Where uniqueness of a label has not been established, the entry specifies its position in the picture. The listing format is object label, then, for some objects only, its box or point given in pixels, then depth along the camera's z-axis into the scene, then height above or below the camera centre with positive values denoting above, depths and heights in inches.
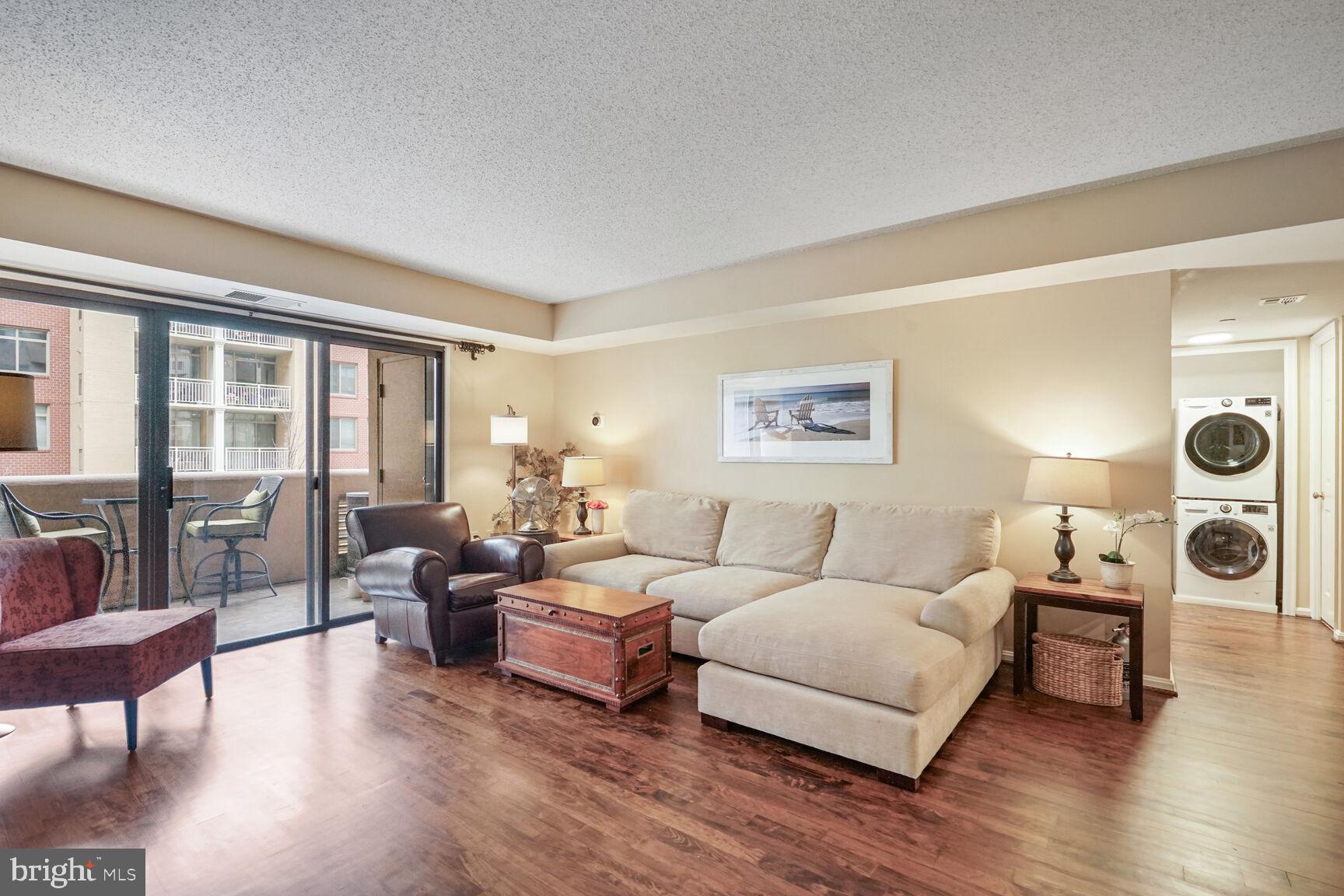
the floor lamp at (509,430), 194.9 +4.9
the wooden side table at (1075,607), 110.2 -30.2
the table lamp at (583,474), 195.5 -9.1
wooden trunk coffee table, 115.2 -38.3
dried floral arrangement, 211.6 -7.9
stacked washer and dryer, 186.9 -17.5
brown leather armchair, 138.9 -30.8
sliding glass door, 129.3 -1.4
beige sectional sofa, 91.2 -30.7
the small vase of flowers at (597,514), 203.9 -22.7
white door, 161.0 -5.5
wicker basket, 116.2 -42.9
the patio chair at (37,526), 124.3 -16.7
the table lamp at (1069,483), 118.9 -7.3
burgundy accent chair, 94.8 -31.4
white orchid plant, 121.0 -15.7
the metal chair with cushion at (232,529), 147.7 -20.5
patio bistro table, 135.4 -21.6
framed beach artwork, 156.7 +8.2
